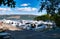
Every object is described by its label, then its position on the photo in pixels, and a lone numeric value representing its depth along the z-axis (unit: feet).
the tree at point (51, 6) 15.28
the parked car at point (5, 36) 14.98
